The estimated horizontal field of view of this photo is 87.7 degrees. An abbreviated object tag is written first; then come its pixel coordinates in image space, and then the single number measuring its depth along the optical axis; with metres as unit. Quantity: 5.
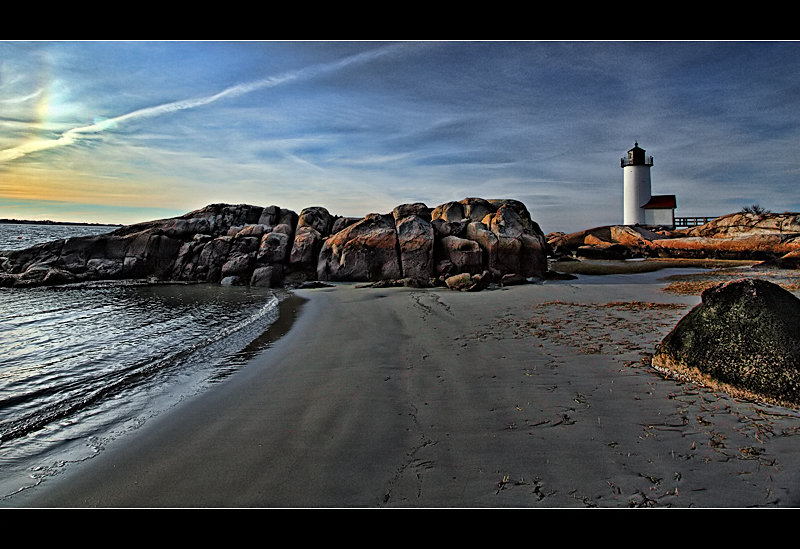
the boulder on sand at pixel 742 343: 4.25
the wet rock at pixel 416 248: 19.90
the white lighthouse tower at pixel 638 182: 53.00
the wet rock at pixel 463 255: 19.75
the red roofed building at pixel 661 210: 51.38
